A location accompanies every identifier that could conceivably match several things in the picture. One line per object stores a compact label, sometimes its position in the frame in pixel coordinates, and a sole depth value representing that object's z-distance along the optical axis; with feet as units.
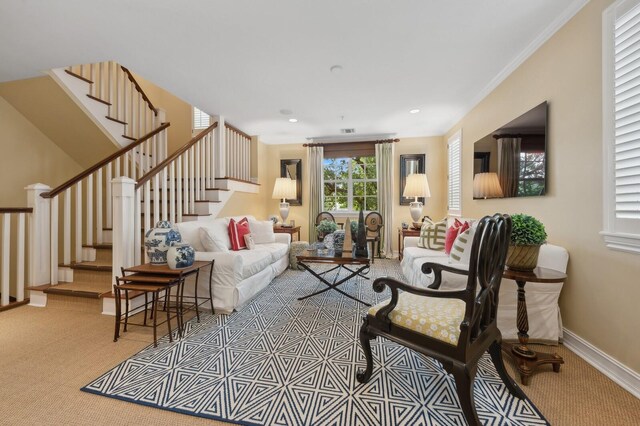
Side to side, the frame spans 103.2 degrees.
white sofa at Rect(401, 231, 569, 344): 6.43
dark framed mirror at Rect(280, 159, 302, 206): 18.69
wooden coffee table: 8.99
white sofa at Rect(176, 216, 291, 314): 8.47
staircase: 8.83
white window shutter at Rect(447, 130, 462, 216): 13.84
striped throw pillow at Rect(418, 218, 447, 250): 10.96
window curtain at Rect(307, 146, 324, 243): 18.10
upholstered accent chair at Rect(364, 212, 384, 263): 16.60
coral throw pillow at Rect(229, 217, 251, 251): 11.32
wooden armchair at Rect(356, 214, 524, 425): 3.72
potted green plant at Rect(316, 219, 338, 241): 12.47
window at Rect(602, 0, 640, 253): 4.86
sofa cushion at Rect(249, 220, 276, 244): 12.90
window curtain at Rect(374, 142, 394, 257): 17.26
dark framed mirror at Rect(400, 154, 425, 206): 17.33
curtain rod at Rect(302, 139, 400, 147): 17.24
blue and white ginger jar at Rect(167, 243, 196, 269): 7.33
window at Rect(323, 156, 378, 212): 18.48
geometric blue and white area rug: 4.39
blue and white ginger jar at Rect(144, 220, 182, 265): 7.72
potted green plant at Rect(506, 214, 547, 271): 5.52
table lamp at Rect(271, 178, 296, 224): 16.83
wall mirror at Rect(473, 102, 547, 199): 7.43
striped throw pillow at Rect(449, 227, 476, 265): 7.95
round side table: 5.26
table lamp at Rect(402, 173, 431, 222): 15.24
